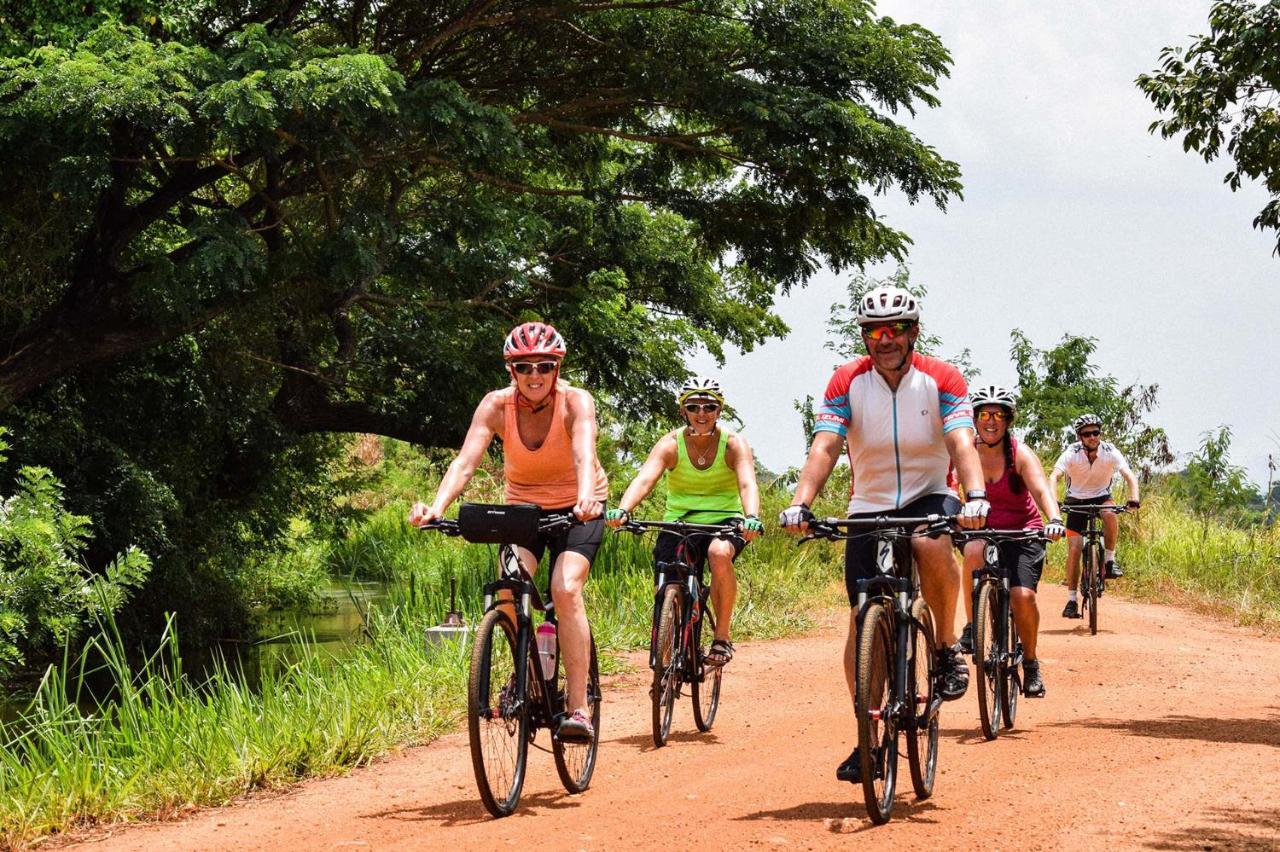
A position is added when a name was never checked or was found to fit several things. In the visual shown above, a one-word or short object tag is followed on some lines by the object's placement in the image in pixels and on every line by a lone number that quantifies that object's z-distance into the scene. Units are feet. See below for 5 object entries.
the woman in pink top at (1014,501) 31.53
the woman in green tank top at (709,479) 31.07
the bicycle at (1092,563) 50.19
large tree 45.24
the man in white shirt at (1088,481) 50.80
